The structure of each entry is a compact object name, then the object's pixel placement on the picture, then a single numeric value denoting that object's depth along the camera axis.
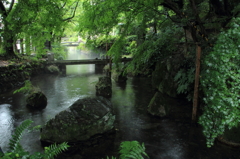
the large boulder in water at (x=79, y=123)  6.77
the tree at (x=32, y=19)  7.15
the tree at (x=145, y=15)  6.86
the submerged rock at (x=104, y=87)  13.03
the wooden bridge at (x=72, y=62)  21.09
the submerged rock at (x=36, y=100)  10.59
